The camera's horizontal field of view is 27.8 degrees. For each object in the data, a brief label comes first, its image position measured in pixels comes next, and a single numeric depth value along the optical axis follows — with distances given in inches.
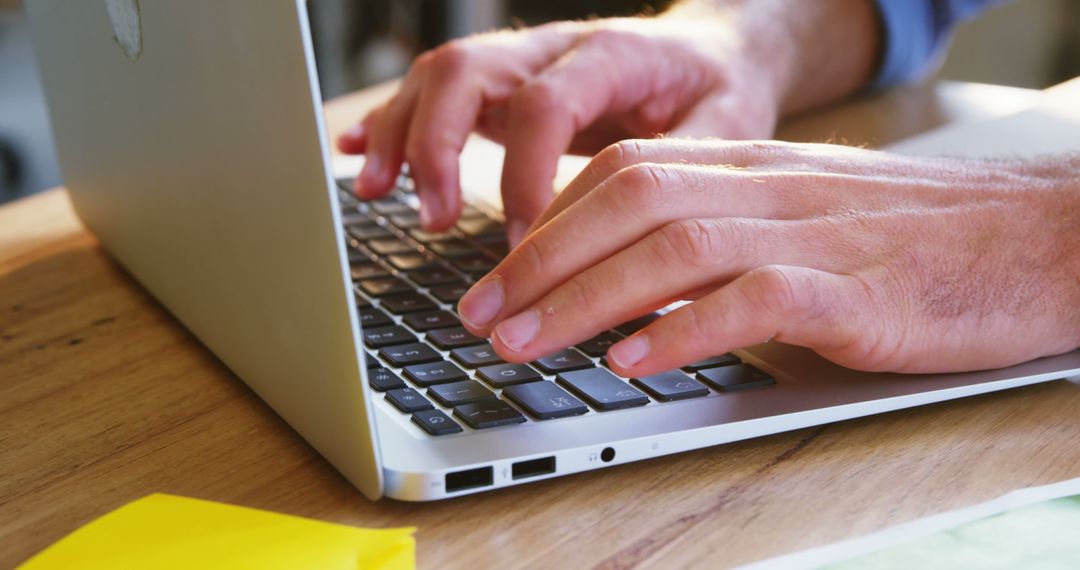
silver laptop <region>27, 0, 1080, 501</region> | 21.0
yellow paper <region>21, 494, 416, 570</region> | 20.8
